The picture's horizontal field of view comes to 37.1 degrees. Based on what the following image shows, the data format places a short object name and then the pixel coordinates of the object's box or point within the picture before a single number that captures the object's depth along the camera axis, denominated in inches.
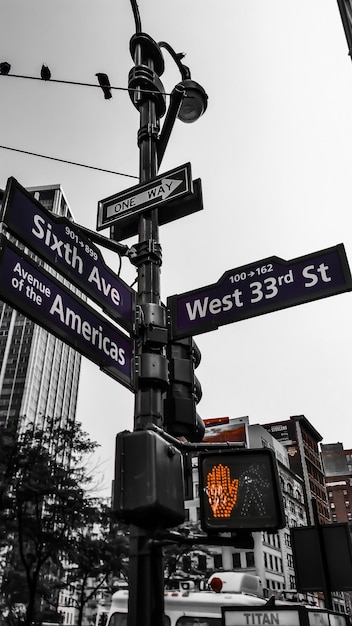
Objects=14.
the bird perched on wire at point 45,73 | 250.6
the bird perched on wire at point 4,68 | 230.2
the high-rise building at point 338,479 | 5226.4
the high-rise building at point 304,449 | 3855.8
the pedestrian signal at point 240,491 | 127.3
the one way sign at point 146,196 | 193.8
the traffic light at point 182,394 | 165.3
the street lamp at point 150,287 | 119.2
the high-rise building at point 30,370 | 5128.0
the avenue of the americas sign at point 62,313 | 153.9
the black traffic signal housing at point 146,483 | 111.3
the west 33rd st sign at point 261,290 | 178.5
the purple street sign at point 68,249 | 164.6
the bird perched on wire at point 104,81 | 251.3
